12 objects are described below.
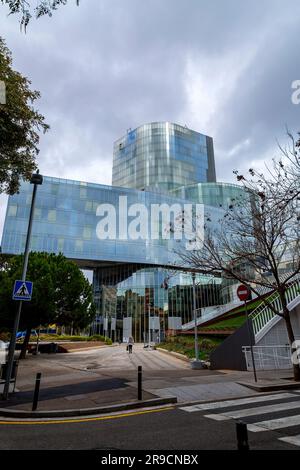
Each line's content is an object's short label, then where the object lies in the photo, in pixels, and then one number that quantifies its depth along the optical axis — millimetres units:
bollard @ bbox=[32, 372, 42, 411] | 7903
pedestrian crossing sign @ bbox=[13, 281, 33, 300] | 9852
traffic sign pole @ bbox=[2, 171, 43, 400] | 9250
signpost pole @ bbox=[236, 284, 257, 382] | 11977
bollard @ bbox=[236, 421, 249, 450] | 3150
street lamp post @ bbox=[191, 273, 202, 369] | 17641
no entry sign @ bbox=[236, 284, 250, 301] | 11977
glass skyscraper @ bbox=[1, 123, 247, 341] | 62062
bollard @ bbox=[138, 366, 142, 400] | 8654
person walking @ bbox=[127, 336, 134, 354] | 31469
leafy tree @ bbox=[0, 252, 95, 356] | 24859
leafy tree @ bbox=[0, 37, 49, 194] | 9430
